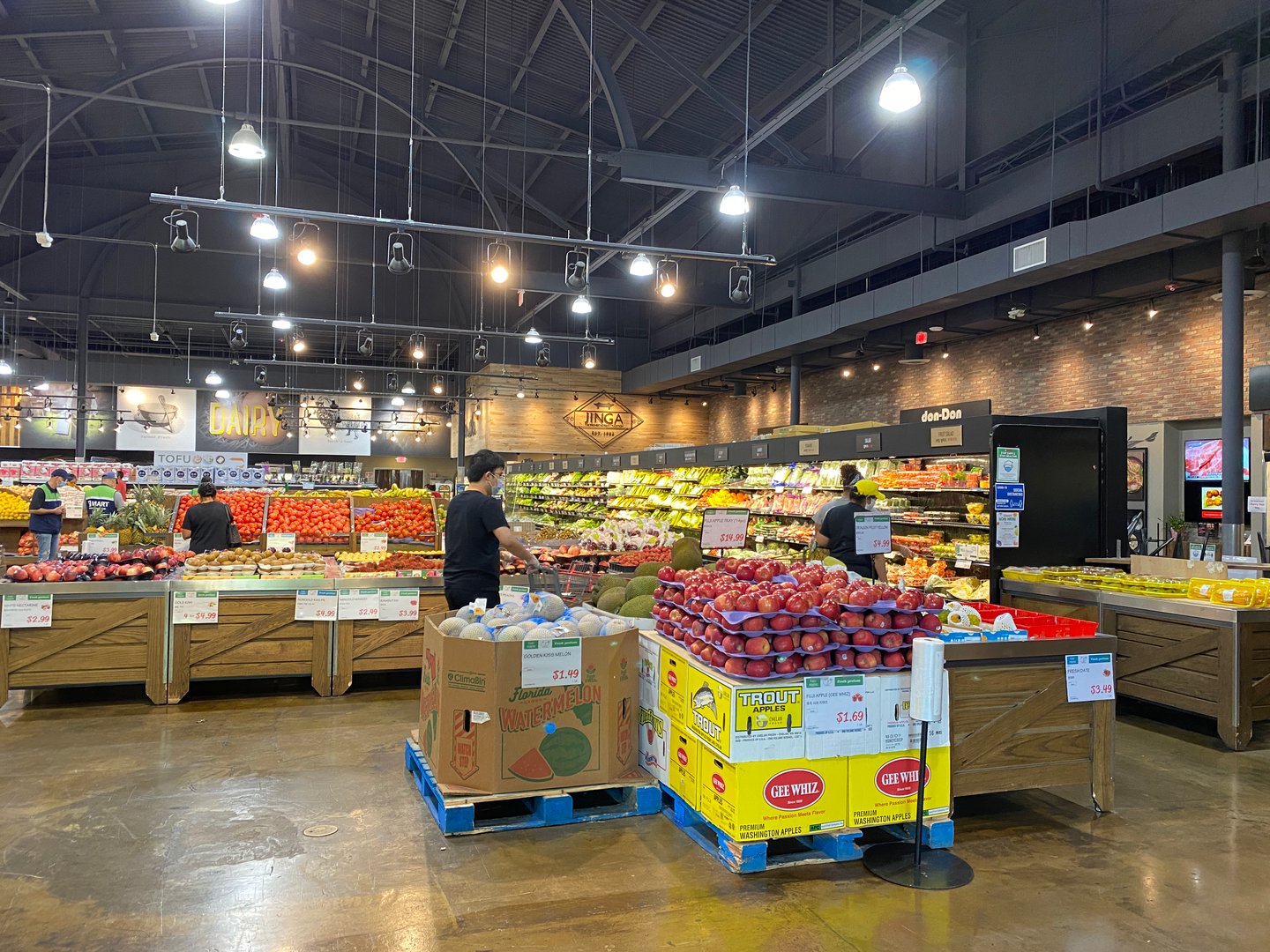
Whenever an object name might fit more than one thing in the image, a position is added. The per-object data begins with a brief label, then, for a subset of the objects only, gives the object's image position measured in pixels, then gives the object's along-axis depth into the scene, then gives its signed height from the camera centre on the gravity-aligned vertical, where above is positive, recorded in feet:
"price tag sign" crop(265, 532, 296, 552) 27.55 -1.72
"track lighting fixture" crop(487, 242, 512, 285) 32.48 +8.58
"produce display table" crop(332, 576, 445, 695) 20.34 -3.73
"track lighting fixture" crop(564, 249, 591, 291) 33.86 +8.47
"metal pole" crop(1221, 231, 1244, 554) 25.54 +2.91
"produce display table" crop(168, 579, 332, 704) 19.48 -3.59
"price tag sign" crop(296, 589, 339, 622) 20.03 -2.73
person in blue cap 30.19 -1.10
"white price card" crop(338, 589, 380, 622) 20.34 -2.74
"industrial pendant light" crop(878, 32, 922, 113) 19.57 +9.11
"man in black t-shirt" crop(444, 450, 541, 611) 16.07 -0.90
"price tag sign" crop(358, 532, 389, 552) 30.91 -1.93
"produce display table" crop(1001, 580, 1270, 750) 16.88 -3.26
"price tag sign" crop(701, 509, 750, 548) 19.53 -0.88
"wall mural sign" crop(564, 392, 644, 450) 71.97 +5.86
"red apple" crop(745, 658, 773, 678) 10.91 -2.23
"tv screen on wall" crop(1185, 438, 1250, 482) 33.42 +1.31
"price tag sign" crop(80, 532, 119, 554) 24.86 -1.68
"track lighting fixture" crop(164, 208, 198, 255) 27.02 +8.04
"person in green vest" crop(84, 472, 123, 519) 33.47 -0.59
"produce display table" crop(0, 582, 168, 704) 18.51 -3.38
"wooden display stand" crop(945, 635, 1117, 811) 12.16 -3.31
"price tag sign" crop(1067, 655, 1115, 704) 12.75 -2.73
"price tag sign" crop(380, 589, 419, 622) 20.66 -2.81
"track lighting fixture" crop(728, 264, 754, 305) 31.58 +7.56
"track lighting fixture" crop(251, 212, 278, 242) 28.27 +8.47
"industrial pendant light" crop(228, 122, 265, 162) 23.86 +9.52
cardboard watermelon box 12.13 -3.22
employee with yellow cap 19.74 -0.84
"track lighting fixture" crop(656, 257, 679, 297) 32.37 +8.04
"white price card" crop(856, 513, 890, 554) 18.37 -0.86
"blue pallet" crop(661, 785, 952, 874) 10.78 -4.65
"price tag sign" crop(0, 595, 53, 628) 18.28 -2.69
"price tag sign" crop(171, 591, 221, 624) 19.38 -2.72
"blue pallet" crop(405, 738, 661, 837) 11.86 -4.63
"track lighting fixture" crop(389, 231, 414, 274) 29.78 +8.09
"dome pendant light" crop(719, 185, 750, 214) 26.43 +8.82
